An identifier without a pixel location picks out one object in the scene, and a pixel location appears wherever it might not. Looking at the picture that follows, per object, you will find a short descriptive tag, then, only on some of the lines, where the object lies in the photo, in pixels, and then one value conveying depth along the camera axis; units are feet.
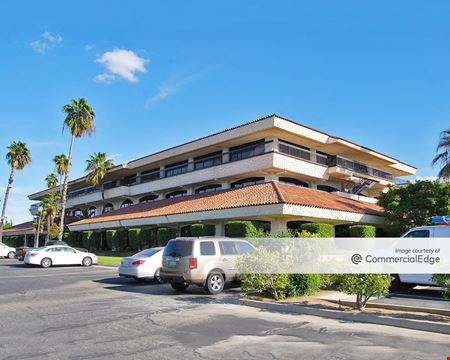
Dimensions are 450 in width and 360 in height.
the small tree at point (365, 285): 32.32
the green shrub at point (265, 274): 38.88
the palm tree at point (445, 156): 102.78
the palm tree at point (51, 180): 216.54
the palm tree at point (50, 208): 170.30
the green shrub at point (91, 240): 139.85
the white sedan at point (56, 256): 83.46
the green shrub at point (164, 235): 105.60
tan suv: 43.24
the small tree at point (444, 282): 29.76
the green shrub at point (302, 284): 40.03
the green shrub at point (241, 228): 83.15
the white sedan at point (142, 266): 54.48
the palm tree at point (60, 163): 194.29
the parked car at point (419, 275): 42.29
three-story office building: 89.04
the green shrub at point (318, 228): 82.53
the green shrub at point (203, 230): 96.17
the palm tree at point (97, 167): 161.68
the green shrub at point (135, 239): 115.14
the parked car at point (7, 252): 135.13
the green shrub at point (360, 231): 90.13
